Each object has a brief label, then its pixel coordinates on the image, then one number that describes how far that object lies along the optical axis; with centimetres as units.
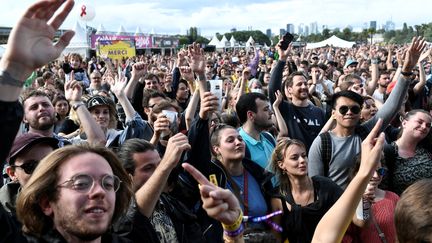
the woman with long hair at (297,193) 342
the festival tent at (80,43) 2408
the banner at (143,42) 3597
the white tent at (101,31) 3198
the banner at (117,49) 1449
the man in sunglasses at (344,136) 417
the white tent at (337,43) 3823
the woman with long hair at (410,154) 425
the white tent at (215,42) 4669
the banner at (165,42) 4397
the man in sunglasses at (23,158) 284
